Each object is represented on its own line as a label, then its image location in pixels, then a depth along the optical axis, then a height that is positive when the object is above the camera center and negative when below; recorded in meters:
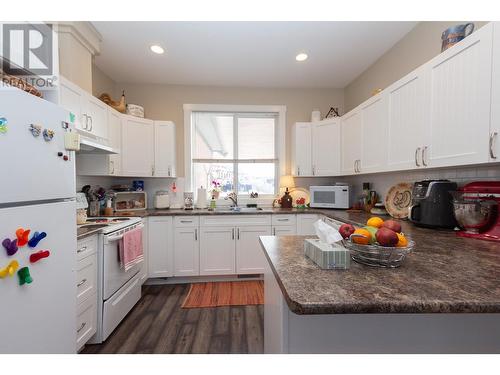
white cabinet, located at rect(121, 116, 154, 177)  2.73 +0.51
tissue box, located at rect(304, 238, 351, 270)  0.81 -0.28
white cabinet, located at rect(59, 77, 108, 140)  1.81 +0.75
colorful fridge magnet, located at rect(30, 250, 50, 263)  0.97 -0.33
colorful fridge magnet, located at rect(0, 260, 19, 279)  0.85 -0.34
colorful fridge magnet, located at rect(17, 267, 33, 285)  0.92 -0.40
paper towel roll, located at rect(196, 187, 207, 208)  3.13 -0.19
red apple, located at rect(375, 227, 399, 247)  0.80 -0.20
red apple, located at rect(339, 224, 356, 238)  0.90 -0.19
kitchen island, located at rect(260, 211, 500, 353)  0.59 -0.34
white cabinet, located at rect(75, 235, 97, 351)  1.49 -0.77
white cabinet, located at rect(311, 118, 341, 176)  3.04 +0.56
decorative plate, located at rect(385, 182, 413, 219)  2.13 -0.15
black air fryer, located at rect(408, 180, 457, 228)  1.57 -0.15
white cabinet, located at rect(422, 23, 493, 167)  1.23 +0.54
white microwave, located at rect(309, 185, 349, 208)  2.94 -0.15
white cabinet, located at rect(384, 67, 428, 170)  1.68 +0.56
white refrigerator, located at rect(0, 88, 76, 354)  0.88 -0.20
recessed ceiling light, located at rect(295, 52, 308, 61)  2.52 +1.56
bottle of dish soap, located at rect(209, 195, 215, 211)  3.06 -0.28
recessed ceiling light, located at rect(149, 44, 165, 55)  2.34 +1.54
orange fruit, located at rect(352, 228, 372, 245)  0.83 -0.21
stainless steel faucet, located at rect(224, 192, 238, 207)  3.31 -0.18
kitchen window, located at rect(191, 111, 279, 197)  3.41 +0.55
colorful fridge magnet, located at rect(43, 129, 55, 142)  1.06 +0.26
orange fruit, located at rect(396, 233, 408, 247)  0.82 -0.22
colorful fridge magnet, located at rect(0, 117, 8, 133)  0.86 +0.25
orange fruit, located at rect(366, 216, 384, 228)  0.97 -0.17
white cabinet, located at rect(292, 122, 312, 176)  3.17 +0.56
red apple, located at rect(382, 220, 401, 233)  0.90 -0.18
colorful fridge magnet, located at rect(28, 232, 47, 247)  0.95 -0.24
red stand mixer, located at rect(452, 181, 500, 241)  1.29 -0.16
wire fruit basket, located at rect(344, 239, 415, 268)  0.80 -0.27
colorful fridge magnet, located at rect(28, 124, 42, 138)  0.99 +0.26
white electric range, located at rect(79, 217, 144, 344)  1.69 -0.84
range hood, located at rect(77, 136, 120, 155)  1.62 +0.33
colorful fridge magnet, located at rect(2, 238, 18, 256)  0.85 -0.25
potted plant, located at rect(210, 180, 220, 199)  3.31 -0.06
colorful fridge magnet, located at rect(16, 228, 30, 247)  0.90 -0.22
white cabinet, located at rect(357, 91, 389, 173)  2.13 +0.55
